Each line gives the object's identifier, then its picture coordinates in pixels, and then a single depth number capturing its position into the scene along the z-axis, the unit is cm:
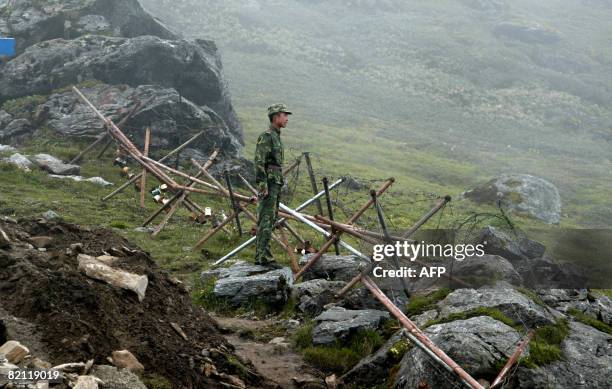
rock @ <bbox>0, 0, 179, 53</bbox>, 3328
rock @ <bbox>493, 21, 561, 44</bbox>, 10444
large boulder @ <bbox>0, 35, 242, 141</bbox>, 3048
